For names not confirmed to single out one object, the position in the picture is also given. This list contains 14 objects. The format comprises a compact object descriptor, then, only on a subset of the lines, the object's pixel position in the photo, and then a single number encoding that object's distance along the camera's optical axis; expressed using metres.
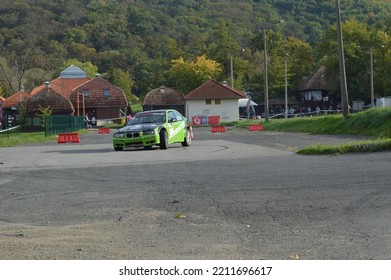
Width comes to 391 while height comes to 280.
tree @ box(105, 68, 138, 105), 112.75
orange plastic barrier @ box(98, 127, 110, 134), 53.53
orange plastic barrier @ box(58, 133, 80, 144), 35.44
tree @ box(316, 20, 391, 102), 79.75
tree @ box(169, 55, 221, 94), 103.31
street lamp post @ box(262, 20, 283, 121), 56.94
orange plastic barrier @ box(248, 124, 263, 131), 47.56
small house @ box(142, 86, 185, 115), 94.00
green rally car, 23.77
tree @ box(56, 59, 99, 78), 126.69
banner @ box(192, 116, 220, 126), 76.75
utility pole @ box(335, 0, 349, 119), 34.78
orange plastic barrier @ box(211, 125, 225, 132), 47.83
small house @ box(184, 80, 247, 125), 81.94
